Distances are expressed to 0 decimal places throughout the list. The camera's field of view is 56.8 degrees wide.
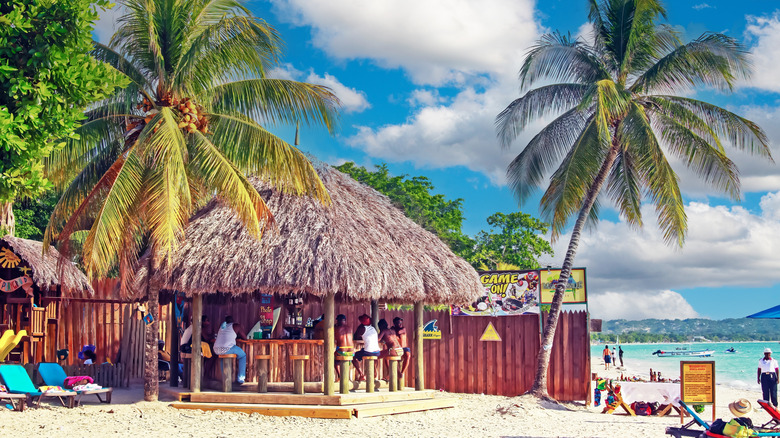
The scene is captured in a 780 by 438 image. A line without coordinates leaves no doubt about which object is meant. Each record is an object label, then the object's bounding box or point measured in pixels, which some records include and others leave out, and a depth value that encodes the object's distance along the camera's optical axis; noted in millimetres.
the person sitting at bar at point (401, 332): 14219
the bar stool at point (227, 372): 12883
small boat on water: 80250
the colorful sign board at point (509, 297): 17203
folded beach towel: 13223
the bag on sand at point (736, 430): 8992
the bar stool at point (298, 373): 12449
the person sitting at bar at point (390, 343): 13445
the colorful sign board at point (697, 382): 12188
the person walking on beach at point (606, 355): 31638
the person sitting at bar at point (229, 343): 13047
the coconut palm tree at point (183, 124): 12086
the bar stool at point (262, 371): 12695
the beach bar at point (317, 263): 12086
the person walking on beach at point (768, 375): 16375
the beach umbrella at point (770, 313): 12300
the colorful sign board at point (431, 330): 17734
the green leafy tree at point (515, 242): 34562
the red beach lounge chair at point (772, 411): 10234
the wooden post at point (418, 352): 14328
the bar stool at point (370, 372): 13117
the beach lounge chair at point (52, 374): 13531
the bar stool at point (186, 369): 14039
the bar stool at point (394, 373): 13469
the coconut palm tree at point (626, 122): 15766
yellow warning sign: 17062
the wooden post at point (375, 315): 16317
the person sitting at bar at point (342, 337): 12725
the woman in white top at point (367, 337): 13148
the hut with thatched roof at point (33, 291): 15805
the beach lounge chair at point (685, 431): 9508
